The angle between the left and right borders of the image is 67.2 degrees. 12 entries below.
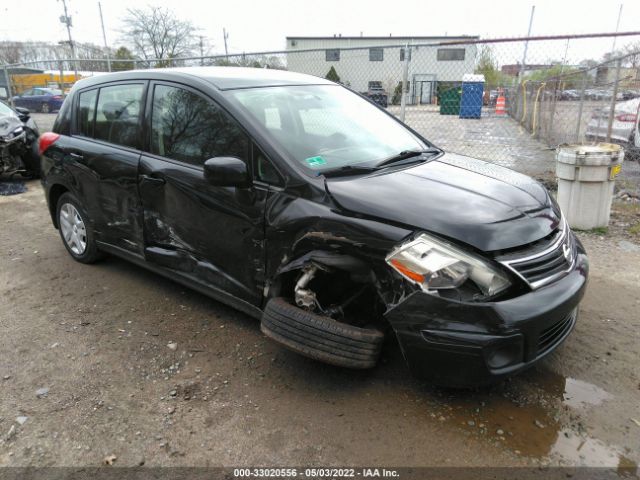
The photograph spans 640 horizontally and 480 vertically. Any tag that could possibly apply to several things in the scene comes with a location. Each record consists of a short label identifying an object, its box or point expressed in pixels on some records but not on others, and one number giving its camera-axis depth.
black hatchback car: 2.32
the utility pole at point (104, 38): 41.81
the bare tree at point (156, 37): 39.41
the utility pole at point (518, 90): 19.55
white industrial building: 14.89
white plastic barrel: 5.00
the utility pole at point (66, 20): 40.03
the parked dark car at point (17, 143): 7.93
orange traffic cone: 26.47
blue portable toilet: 20.56
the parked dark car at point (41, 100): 23.11
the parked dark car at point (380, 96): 11.43
